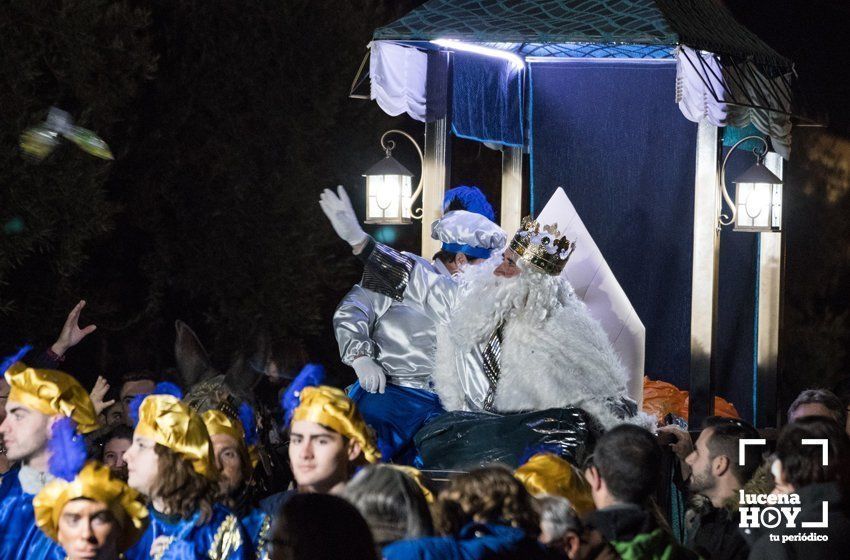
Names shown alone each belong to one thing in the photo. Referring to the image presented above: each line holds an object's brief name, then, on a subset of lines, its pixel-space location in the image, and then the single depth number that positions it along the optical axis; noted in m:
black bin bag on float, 12.62
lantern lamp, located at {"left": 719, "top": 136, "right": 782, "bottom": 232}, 16.36
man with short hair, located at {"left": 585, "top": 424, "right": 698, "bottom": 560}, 8.13
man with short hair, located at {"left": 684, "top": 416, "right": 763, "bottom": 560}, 10.14
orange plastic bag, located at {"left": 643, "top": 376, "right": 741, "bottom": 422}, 16.83
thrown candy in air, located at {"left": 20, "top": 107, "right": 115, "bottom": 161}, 16.67
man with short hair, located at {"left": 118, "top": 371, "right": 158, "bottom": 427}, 15.43
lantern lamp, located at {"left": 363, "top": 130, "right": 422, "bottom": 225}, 17.28
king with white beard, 13.57
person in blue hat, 13.97
